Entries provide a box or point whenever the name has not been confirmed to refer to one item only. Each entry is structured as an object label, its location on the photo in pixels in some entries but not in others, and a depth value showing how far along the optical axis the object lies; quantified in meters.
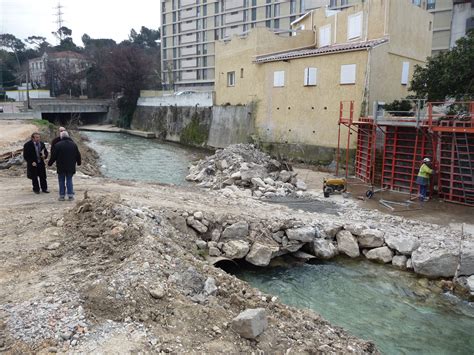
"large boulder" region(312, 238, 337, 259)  10.96
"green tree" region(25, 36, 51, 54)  88.14
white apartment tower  59.12
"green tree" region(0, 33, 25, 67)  82.75
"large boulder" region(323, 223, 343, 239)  11.53
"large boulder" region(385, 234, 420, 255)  10.60
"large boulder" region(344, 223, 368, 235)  11.43
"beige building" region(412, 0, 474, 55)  41.25
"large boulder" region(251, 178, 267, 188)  16.86
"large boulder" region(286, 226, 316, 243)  10.91
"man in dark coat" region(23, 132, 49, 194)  10.77
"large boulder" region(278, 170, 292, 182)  17.78
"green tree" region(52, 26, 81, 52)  82.94
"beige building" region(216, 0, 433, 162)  21.75
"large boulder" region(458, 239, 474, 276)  9.66
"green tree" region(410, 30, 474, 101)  16.69
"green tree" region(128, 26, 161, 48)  91.94
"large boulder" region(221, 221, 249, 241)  10.57
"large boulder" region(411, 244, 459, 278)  9.88
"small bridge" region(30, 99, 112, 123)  47.37
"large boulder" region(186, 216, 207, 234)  10.51
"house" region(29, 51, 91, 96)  67.00
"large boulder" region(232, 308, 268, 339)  5.43
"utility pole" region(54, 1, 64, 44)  84.03
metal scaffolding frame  14.13
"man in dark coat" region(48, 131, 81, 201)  10.09
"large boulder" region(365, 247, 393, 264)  10.80
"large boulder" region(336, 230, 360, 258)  11.15
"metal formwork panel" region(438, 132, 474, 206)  14.08
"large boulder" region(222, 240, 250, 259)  10.12
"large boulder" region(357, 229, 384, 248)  11.15
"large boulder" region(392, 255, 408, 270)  10.48
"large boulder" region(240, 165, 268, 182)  17.50
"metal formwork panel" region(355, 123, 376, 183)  18.17
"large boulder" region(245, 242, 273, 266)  10.16
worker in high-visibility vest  14.34
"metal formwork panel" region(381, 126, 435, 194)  15.54
